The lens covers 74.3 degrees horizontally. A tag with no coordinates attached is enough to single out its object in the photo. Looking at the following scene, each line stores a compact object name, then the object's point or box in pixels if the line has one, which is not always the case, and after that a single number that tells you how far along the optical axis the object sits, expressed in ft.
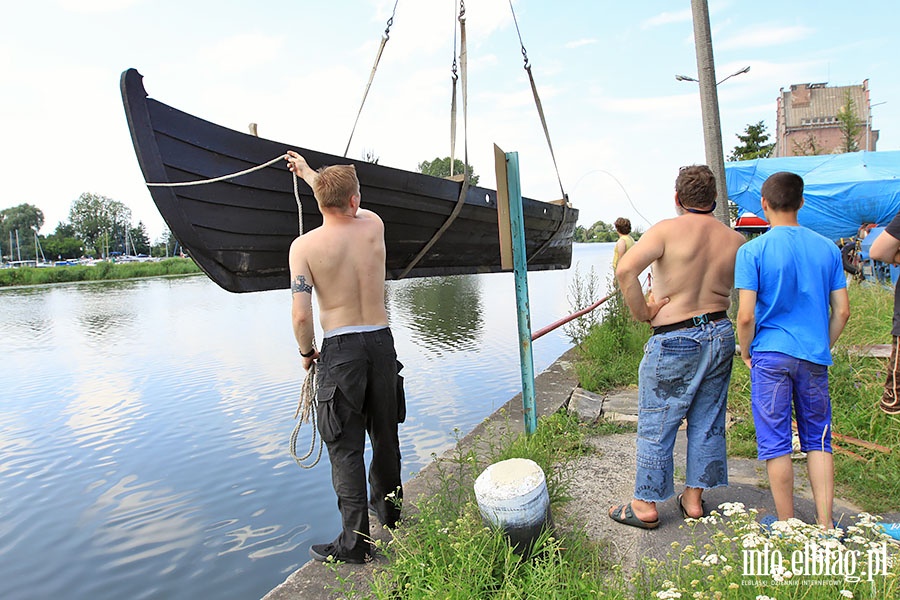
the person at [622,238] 25.15
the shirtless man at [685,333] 8.94
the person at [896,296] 8.98
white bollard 7.90
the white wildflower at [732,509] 6.75
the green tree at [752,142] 94.94
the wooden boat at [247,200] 11.30
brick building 147.23
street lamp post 20.31
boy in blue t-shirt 8.25
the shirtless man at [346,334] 9.41
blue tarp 31.17
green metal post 13.24
